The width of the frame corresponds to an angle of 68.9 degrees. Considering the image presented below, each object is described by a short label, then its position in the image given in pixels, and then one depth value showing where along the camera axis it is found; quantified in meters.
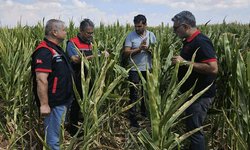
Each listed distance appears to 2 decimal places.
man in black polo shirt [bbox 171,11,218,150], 1.73
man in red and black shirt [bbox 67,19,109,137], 2.47
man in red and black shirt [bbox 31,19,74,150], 1.70
